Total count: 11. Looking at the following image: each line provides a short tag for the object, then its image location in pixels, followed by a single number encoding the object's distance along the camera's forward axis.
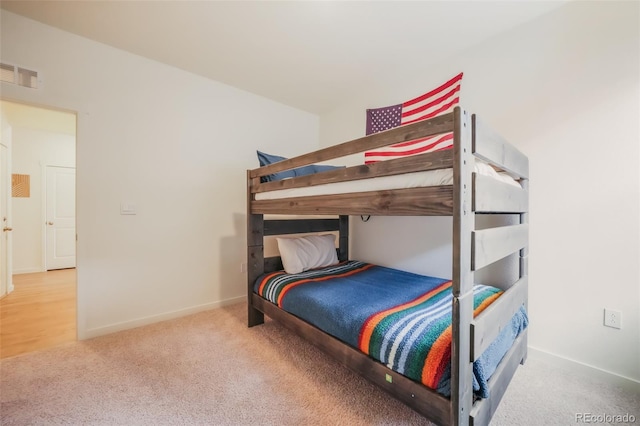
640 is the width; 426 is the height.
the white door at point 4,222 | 2.87
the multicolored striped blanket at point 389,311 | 1.03
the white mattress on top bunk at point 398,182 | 1.01
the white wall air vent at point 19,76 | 1.71
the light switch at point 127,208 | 2.15
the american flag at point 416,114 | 2.04
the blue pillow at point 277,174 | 2.20
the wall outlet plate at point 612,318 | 1.47
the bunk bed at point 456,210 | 0.91
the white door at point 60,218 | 4.39
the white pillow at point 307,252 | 2.28
